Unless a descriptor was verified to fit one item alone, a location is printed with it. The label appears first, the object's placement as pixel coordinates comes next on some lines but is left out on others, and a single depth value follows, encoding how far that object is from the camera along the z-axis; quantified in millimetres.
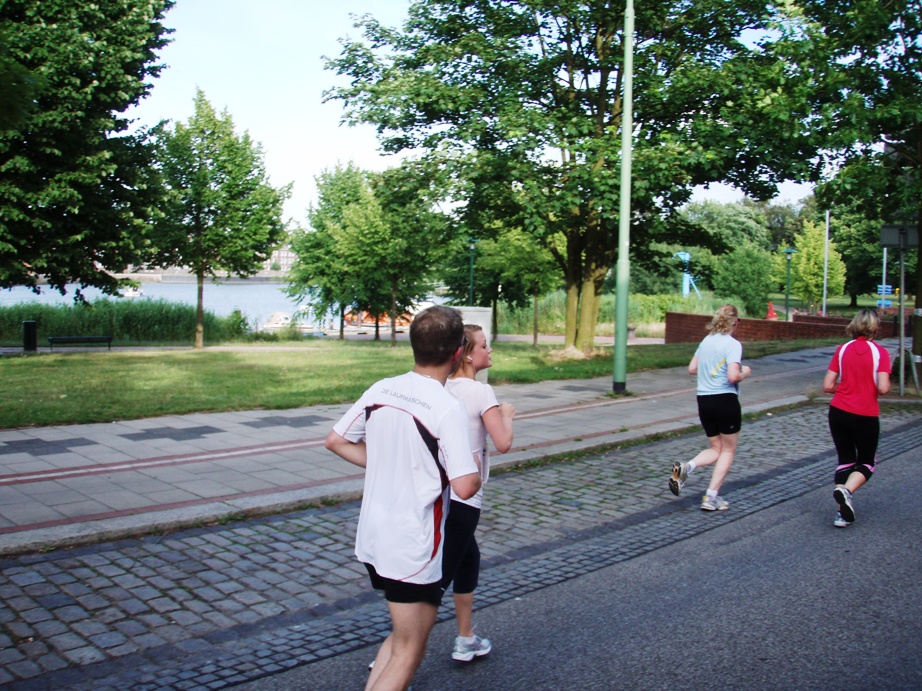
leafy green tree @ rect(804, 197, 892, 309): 64438
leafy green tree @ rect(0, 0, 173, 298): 19484
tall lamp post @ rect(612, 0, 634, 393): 14305
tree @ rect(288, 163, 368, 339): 41781
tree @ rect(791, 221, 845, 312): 60375
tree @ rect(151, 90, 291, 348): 29141
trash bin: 25047
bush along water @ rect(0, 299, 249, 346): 35062
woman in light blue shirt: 7160
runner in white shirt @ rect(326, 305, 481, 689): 3043
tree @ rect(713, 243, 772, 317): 59719
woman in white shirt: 3979
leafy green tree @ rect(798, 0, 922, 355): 13828
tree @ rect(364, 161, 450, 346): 19156
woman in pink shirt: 6859
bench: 28094
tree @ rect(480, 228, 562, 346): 31234
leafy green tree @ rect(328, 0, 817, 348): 17047
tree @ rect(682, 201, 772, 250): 78625
